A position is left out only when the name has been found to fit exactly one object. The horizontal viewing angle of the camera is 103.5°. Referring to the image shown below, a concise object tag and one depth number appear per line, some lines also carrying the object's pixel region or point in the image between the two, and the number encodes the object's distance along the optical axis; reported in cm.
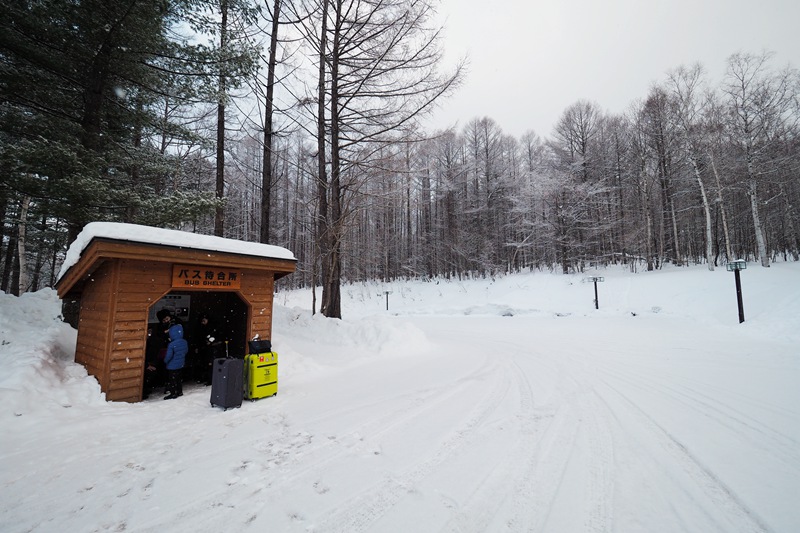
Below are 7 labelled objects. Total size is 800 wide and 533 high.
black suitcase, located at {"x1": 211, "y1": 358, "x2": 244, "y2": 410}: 462
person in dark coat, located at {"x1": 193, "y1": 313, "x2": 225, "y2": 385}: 620
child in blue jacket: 533
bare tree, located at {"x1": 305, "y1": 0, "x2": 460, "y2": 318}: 917
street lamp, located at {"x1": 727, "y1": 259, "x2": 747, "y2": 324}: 998
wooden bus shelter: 485
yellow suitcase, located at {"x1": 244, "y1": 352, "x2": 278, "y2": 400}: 501
